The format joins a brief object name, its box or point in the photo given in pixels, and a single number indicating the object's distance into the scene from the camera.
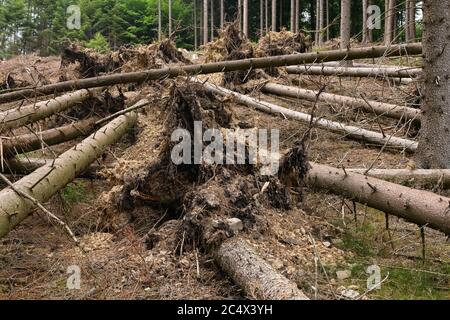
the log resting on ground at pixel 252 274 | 3.22
